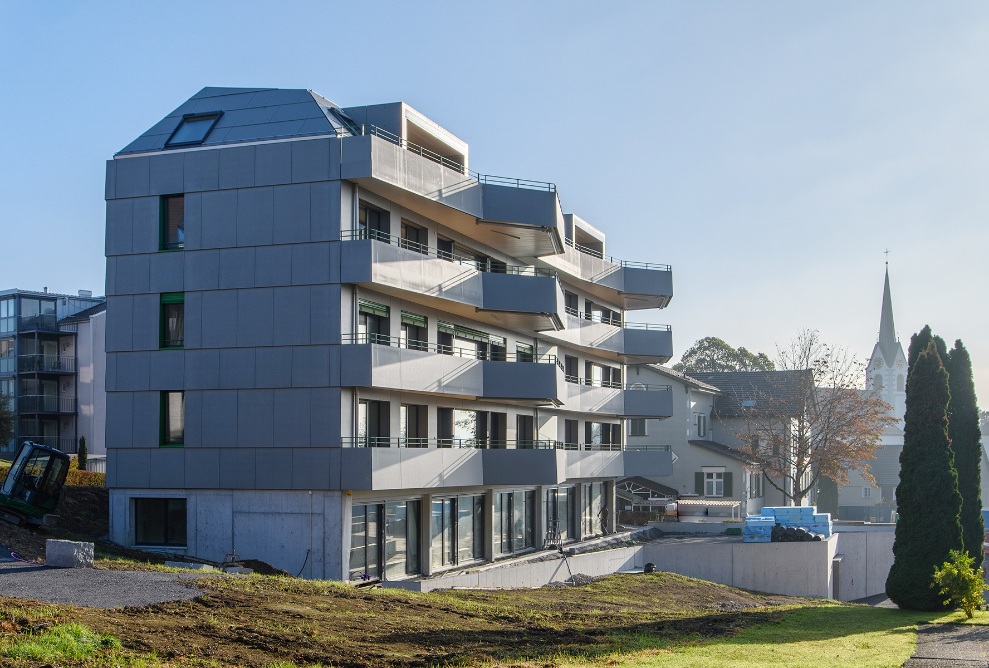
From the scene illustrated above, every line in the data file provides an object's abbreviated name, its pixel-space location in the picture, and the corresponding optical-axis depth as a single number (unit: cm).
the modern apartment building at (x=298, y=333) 2955
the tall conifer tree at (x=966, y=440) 3709
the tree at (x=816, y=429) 6397
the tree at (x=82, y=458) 4591
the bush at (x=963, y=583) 2602
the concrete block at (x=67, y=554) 2184
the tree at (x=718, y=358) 10375
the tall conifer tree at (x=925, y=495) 2914
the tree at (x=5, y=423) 5547
